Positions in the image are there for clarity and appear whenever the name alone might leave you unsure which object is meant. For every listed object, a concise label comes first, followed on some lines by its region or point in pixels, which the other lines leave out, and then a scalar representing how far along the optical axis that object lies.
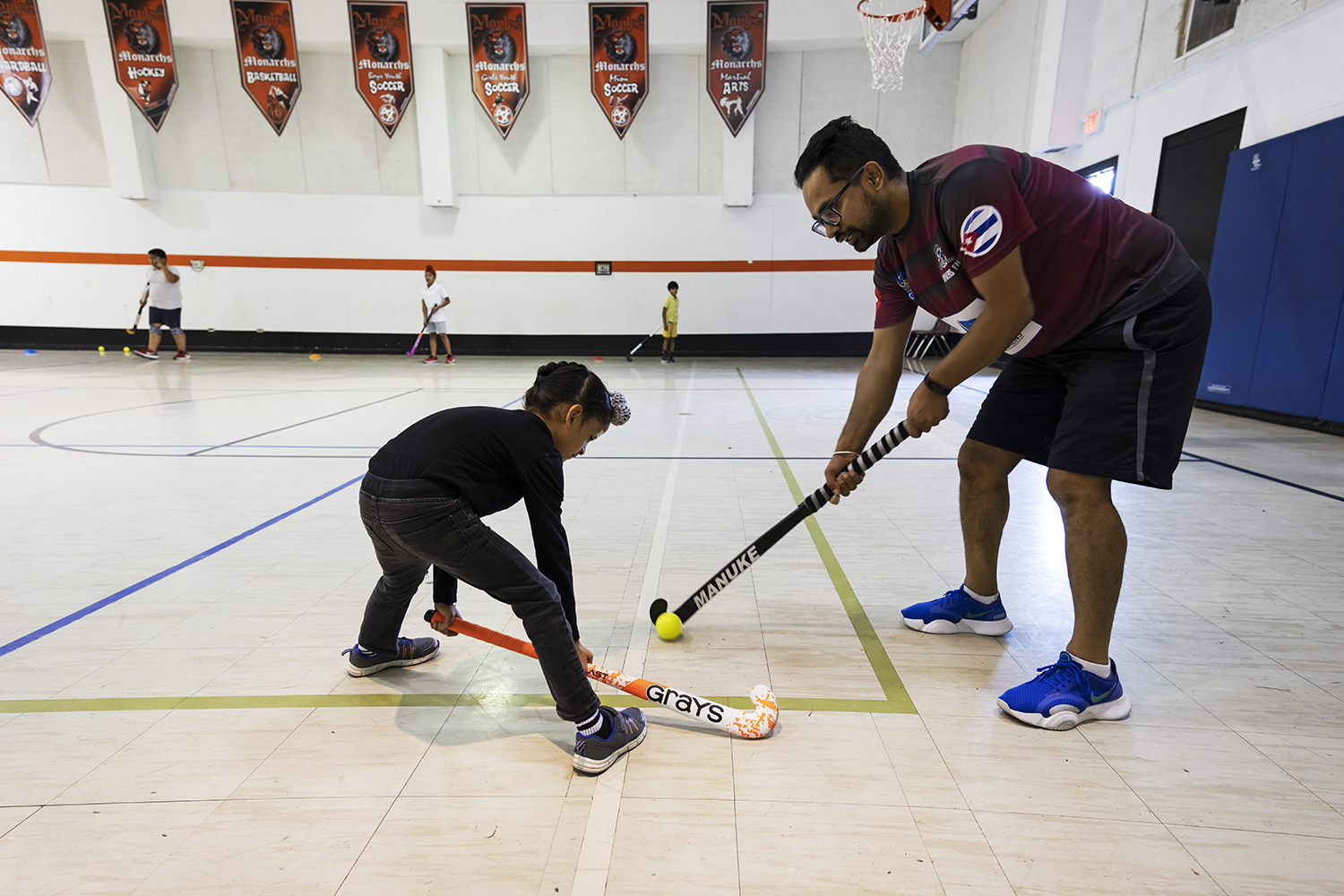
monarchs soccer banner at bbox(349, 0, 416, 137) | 12.69
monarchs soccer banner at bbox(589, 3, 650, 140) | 12.62
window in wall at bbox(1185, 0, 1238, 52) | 6.85
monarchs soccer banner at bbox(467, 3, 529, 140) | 12.80
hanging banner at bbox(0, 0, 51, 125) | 12.64
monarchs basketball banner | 12.58
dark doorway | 7.12
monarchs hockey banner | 12.65
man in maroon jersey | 1.79
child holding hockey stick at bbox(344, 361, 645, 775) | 1.70
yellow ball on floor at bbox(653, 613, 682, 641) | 2.36
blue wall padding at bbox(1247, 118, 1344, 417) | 5.87
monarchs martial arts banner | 12.68
